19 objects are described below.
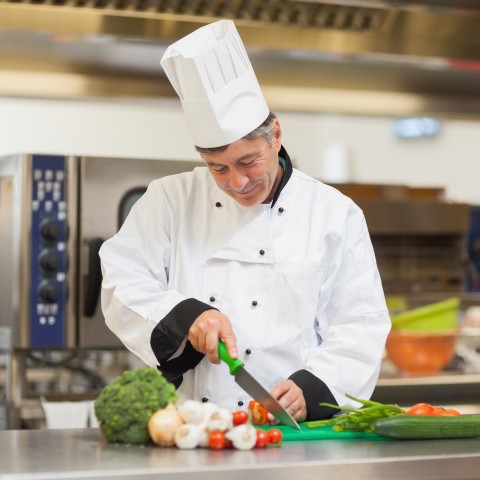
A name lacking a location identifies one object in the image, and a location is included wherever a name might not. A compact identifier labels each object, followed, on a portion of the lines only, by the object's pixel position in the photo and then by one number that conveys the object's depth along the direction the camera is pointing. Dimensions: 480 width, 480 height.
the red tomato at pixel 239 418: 3.06
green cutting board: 3.14
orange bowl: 4.76
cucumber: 3.07
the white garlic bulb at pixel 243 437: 2.99
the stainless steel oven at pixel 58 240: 4.65
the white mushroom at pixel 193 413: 3.00
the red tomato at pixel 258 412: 3.20
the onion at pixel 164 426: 2.99
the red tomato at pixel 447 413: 3.18
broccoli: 3.00
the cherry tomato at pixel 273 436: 3.02
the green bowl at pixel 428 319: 4.74
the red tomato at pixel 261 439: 3.01
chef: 3.41
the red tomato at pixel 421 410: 3.21
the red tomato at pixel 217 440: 2.99
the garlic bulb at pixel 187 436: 2.98
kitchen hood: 4.80
